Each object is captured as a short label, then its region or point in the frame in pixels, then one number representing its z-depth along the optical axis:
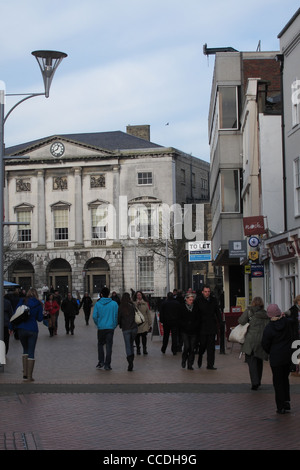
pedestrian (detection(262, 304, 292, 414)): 12.22
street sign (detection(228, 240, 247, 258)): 34.31
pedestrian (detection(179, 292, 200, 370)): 18.81
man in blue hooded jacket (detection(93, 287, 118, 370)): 19.02
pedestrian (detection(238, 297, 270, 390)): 15.06
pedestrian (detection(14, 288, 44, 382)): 16.80
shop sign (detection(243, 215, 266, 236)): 30.00
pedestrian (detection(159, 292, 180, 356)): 23.28
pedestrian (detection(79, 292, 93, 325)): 43.78
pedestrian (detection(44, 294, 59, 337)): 33.31
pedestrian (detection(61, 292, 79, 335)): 34.16
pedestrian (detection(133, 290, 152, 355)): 23.27
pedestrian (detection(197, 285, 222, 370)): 18.67
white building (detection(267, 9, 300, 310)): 25.08
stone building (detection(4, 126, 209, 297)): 81.31
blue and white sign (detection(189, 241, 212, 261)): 36.25
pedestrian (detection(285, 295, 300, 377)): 17.22
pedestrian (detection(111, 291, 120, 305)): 47.56
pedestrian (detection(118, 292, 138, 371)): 18.81
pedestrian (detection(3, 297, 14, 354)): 22.54
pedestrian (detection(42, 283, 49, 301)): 77.06
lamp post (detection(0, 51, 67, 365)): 18.88
